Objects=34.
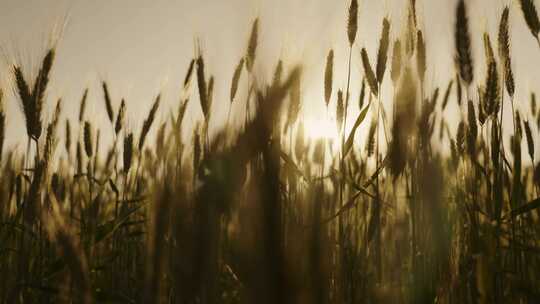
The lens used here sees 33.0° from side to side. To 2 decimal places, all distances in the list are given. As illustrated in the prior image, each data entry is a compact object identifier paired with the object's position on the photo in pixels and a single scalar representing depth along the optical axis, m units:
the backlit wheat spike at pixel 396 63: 0.98
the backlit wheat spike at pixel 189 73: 1.11
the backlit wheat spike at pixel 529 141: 1.02
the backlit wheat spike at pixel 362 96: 1.19
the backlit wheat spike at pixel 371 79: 0.99
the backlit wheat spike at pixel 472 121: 0.95
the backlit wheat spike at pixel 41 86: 0.89
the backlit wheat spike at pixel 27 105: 0.88
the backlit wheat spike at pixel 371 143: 1.07
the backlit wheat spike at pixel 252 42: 0.92
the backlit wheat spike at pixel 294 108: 0.99
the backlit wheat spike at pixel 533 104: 1.21
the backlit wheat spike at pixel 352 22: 1.00
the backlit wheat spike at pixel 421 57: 0.97
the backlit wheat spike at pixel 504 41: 0.93
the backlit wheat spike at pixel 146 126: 1.07
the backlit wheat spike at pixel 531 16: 0.97
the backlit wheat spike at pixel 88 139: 1.10
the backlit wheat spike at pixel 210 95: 0.95
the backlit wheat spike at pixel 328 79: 1.05
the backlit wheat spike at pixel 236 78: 1.03
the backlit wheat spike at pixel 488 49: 0.94
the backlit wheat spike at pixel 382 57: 0.97
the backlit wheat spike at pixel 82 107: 1.24
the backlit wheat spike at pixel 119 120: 1.09
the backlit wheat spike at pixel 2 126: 0.97
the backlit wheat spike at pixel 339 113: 1.03
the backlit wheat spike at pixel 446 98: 1.25
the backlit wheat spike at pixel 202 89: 0.93
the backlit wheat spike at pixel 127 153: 1.01
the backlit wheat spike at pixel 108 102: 1.12
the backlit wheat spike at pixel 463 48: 0.96
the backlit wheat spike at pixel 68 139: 1.25
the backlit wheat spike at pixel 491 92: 0.92
